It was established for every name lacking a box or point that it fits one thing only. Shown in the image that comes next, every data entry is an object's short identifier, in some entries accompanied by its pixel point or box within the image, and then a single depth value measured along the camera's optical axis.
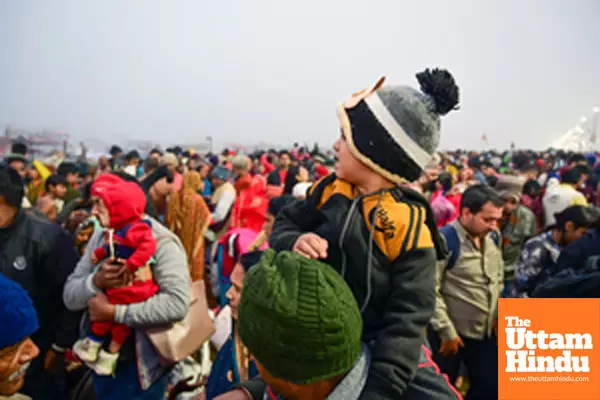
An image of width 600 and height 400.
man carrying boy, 1.34
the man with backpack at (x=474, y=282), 3.41
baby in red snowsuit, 2.57
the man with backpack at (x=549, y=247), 3.52
